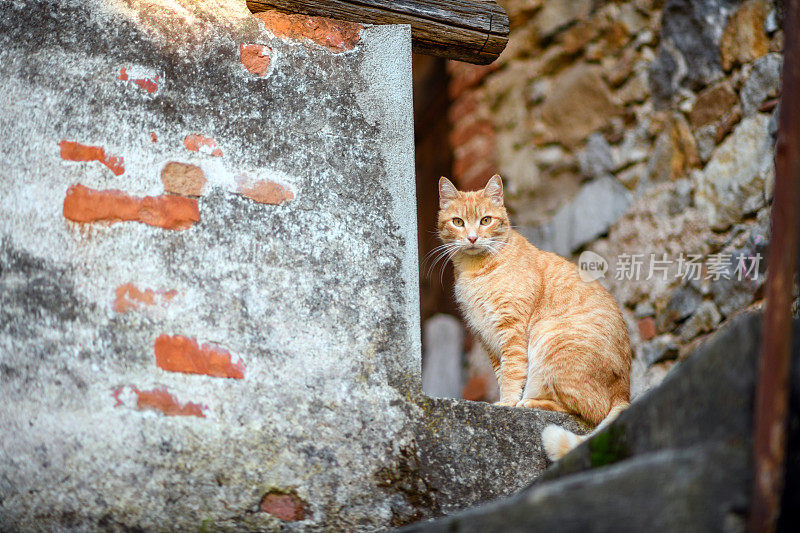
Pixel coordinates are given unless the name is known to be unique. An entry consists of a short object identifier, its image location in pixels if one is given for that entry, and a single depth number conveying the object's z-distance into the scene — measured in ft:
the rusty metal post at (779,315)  3.84
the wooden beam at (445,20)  8.31
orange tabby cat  9.00
